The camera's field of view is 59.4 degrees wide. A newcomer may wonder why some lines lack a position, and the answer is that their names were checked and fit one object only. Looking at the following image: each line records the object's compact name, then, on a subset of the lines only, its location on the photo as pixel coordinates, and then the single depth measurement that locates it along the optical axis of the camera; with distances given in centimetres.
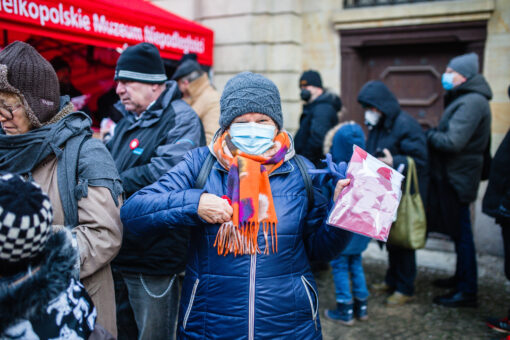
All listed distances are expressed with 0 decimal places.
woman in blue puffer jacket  179
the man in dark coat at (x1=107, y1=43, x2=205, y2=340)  248
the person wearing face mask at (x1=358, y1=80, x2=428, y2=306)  394
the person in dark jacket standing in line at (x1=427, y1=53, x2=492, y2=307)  405
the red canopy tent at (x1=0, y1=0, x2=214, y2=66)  326
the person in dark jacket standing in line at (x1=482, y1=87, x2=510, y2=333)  346
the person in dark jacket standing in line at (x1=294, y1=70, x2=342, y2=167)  462
